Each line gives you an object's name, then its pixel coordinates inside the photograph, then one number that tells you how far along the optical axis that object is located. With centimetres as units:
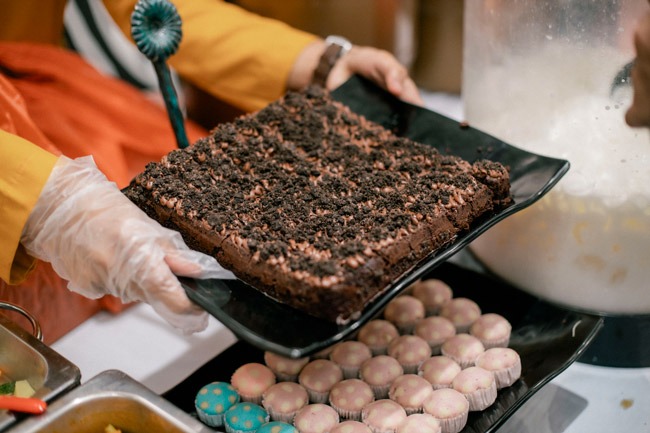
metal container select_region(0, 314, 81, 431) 92
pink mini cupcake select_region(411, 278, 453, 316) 128
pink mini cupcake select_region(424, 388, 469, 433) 101
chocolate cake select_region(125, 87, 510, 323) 92
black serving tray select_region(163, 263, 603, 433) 106
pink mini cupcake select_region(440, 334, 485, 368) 113
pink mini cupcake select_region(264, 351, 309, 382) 114
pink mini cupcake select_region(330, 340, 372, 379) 115
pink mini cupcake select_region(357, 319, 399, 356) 120
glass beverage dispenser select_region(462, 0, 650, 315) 109
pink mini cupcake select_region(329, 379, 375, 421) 106
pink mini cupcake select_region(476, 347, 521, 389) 108
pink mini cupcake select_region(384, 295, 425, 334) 125
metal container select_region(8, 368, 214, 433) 90
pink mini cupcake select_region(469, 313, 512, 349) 117
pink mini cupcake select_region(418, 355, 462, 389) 109
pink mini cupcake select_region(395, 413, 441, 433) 98
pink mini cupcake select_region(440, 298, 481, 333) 122
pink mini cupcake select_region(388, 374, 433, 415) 105
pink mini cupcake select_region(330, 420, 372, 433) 99
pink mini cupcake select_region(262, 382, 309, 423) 105
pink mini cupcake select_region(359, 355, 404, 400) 110
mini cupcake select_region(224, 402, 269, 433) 101
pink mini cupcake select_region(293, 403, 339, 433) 101
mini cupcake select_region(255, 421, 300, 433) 98
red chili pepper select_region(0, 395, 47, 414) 89
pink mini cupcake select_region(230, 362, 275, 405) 109
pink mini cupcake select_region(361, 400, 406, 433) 100
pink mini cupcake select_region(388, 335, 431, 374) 114
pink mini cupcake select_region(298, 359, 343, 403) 110
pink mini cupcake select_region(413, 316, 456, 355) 119
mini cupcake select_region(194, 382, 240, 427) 104
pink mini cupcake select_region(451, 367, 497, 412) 104
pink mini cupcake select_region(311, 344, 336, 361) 119
